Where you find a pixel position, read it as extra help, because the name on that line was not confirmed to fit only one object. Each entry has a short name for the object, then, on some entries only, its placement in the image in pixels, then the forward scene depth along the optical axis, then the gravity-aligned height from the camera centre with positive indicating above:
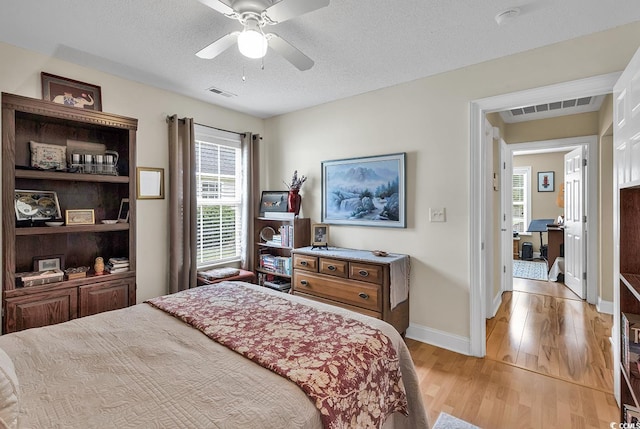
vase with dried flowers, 3.78 +0.19
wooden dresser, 2.75 -0.67
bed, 0.94 -0.62
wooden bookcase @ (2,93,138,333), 2.14 -0.04
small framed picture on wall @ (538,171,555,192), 6.98 +0.69
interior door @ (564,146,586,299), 4.15 -0.18
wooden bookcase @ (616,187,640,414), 1.78 -0.26
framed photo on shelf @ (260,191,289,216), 3.89 +0.15
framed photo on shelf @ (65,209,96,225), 2.48 -0.03
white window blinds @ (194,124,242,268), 3.64 +0.22
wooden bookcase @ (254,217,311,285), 3.67 -0.35
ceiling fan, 1.54 +1.06
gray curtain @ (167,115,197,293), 3.19 +0.09
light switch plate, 2.88 -0.03
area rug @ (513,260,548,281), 5.45 -1.16
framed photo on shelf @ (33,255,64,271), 2.42 -0.40
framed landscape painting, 3.13 +0.23
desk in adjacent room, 5.51 -0.59
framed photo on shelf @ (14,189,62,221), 2.33 +0.07
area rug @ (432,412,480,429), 1.86 -1.32
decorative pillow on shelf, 2.36 +0.47
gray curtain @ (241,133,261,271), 3.98 +0.15
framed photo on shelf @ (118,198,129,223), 2.84 +0.03
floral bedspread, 1.14 -0.60
